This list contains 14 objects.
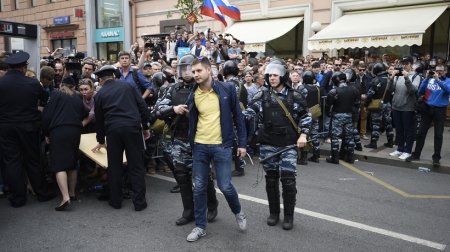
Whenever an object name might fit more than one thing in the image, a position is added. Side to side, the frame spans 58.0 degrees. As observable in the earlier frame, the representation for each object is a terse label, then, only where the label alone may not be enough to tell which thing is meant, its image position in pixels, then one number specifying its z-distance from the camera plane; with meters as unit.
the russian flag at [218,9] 13.12
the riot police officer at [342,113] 7.92
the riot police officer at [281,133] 4.45
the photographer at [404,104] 8.13
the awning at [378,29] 12.30
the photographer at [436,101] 7.49
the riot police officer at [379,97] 9.19
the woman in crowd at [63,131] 5.13
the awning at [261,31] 15.88
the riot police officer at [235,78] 7.12
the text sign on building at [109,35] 22.30
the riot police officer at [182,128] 4.51
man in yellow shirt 4.15
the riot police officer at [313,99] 8.12
